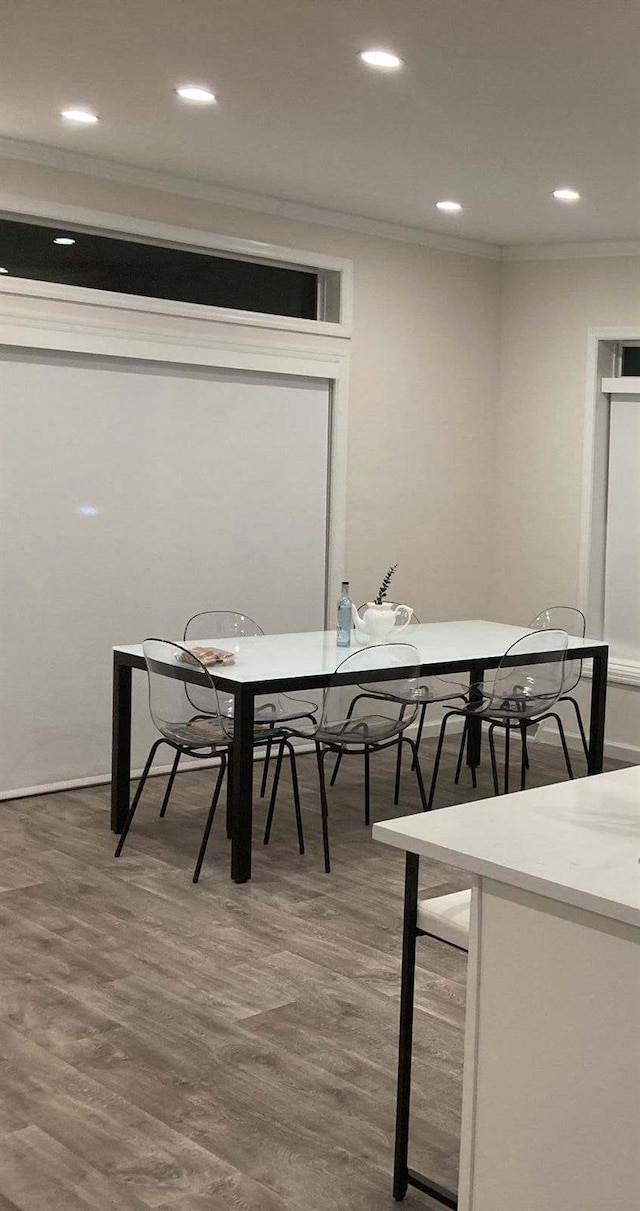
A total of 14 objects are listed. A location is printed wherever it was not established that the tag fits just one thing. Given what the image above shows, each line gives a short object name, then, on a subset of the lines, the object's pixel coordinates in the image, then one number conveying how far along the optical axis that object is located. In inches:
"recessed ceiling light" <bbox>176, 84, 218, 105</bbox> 172.2
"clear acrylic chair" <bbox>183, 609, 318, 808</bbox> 202.2
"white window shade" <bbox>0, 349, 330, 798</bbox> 222.1
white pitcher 221.5
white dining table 181.0
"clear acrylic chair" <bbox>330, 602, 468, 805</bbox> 219.0
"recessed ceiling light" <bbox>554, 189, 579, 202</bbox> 227.5
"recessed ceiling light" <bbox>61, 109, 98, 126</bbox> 188.1
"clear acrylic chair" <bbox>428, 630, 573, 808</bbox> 221.6
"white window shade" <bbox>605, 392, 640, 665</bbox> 281.1
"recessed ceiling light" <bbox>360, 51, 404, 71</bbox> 153.5
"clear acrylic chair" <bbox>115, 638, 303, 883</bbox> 185.2
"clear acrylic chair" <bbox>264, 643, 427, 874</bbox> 191.6
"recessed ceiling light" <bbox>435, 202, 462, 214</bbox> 246.2
